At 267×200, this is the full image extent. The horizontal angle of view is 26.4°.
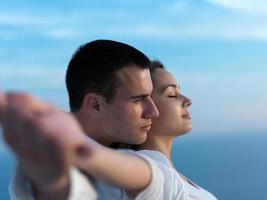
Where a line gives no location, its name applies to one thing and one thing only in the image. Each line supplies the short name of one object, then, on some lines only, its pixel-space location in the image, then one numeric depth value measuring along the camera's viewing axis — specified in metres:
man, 1.20
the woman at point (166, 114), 1.56
